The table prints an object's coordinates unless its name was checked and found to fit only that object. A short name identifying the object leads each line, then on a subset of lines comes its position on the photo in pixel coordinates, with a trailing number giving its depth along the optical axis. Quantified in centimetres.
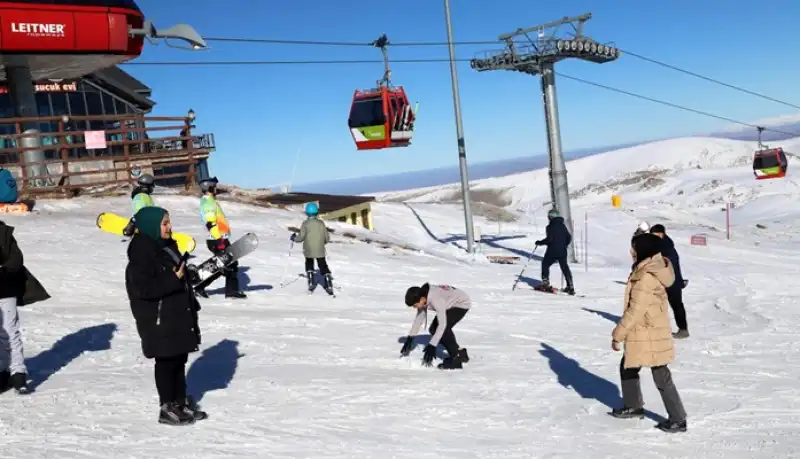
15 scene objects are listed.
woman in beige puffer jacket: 571
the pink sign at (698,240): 2635
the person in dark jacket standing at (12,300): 622
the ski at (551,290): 1523
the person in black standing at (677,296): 1037
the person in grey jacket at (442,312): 785
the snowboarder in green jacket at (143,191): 1023
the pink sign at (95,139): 1931
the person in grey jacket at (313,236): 1231
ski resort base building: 1919
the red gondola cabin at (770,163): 3584
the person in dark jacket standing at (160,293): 518
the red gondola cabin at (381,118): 2239
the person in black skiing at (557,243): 1464
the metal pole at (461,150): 2305
